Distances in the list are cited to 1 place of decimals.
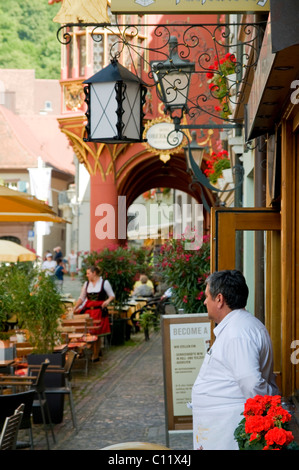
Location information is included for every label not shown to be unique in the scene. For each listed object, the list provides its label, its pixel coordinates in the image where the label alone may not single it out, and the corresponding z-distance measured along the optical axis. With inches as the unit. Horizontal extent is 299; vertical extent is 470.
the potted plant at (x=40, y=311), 383.2
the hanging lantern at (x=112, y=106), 274.4
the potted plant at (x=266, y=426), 127.8
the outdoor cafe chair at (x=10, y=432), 201.9
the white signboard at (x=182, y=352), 283.7
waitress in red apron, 549.6
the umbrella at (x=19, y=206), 409.3
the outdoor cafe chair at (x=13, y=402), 233.3
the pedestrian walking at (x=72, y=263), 1863.9
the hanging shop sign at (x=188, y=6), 184.4
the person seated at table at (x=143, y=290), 830.2
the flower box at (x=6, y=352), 360.5
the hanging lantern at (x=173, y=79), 328.5
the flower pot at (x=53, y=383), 349.1
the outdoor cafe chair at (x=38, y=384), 308.0
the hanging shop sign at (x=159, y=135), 742.5
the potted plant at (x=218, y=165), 577.6
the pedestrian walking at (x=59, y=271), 1220.2
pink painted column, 965.2
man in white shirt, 158.4
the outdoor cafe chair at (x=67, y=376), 342.0
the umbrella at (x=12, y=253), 794.8
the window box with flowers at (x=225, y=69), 407.2
